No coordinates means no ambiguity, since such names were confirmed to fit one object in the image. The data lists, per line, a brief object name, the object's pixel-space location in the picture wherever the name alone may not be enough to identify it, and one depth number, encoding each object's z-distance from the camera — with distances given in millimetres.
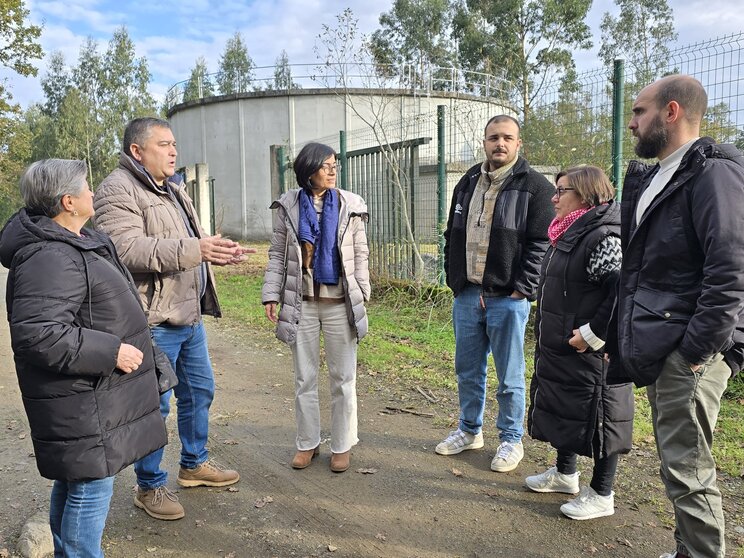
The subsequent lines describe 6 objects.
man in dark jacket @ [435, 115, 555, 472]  3814
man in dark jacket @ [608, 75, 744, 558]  2279
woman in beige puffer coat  3852
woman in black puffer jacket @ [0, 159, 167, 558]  2289
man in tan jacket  3178
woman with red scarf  3129
